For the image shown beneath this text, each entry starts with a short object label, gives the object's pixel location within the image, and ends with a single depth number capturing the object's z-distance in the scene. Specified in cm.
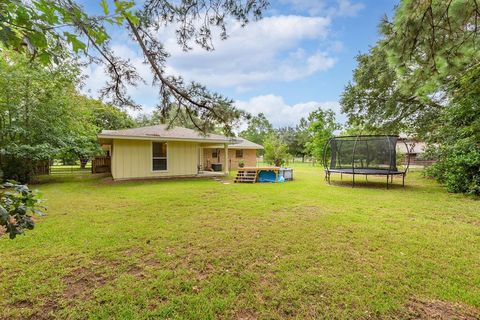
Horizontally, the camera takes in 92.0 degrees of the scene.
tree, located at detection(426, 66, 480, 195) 680
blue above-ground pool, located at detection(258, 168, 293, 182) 1099
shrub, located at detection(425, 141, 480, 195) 675
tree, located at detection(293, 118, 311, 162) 3780
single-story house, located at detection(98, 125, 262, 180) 1057
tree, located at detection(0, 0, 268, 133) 346
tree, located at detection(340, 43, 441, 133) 1091
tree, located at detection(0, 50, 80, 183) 869
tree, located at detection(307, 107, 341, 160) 2312
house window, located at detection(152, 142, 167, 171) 1154
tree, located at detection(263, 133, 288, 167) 1852
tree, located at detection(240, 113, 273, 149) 3869
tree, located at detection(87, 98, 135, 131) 2247
